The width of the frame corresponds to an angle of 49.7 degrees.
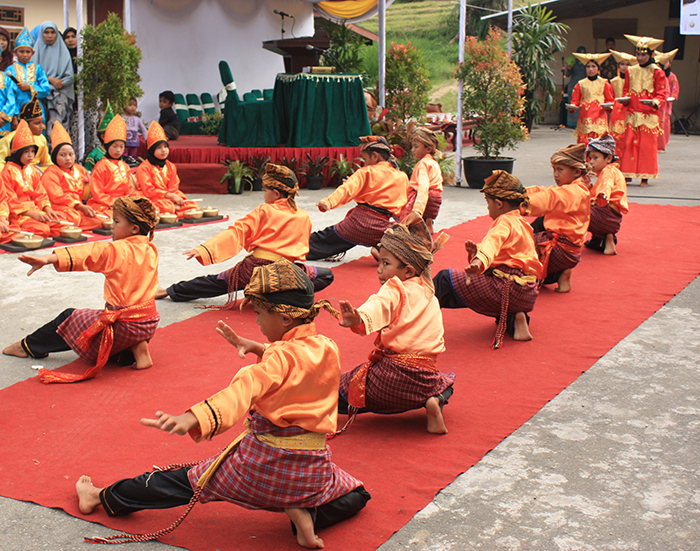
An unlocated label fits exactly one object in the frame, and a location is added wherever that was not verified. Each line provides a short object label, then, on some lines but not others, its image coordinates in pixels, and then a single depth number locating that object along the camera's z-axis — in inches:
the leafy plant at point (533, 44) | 675.4
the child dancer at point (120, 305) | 157.1
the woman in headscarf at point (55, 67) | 396.8
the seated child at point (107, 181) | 313.3
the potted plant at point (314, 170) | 418.9
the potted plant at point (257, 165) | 410.6
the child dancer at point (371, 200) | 251.0
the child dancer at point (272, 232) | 195.3
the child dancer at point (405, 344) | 130.5
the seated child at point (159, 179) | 327.0
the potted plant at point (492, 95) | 393.4
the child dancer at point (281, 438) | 97.4
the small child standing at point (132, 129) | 423.8
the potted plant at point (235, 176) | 395.9
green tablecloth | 428.8
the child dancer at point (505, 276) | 178.9
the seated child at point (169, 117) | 489.9
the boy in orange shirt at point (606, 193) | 260.1
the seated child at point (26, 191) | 283.4
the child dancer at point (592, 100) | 449.1
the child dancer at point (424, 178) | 259.8
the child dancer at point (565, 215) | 220.1
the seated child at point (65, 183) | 295.6
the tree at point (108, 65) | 371.6
